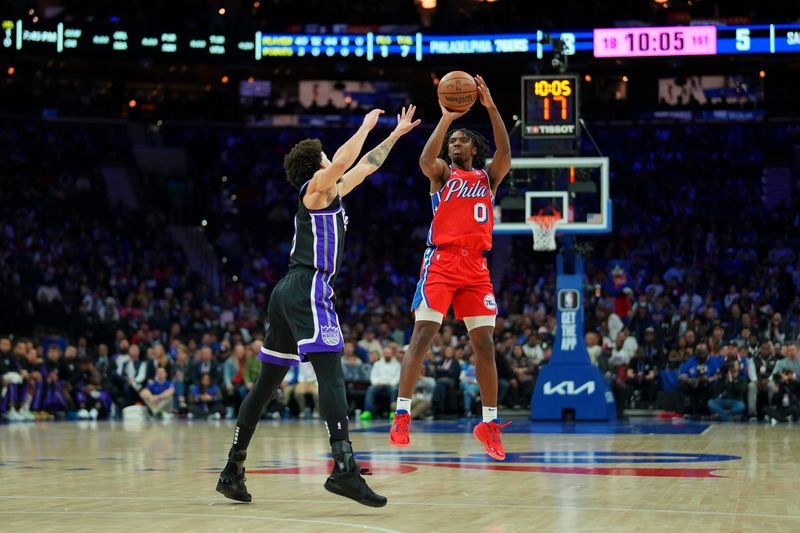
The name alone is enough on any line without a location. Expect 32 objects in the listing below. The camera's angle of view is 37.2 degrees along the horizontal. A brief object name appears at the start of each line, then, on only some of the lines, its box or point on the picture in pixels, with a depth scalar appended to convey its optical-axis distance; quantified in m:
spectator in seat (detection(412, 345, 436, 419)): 18.02
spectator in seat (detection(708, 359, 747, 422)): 16.98
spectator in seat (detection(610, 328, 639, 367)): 19.07
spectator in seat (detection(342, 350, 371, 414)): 18.94
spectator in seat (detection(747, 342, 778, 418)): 17.03
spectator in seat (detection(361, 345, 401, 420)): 18.44
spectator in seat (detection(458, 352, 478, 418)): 18.31
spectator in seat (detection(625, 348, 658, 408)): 19.16
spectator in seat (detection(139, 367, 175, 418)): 19.03
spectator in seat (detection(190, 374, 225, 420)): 18.97
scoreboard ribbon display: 28.58
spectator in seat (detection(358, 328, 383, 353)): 20.13
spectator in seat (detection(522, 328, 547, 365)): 19.45
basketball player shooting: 7.71
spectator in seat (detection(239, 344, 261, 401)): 19.02
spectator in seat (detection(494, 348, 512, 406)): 18.52
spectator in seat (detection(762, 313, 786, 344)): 18.91
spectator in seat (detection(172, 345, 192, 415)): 19.30
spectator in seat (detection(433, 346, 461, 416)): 18.27
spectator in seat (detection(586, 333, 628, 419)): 18.22
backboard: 16.41
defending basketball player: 6.54
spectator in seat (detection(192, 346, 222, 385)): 19.39
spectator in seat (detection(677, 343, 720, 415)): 17.77
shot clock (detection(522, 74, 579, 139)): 16.41
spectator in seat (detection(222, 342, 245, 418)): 19.05
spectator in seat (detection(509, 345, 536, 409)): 18.86
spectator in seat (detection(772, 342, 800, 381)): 16.88
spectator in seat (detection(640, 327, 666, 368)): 19.61
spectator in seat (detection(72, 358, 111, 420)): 19.06
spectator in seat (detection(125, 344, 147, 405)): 19.34
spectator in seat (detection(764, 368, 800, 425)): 16.64
